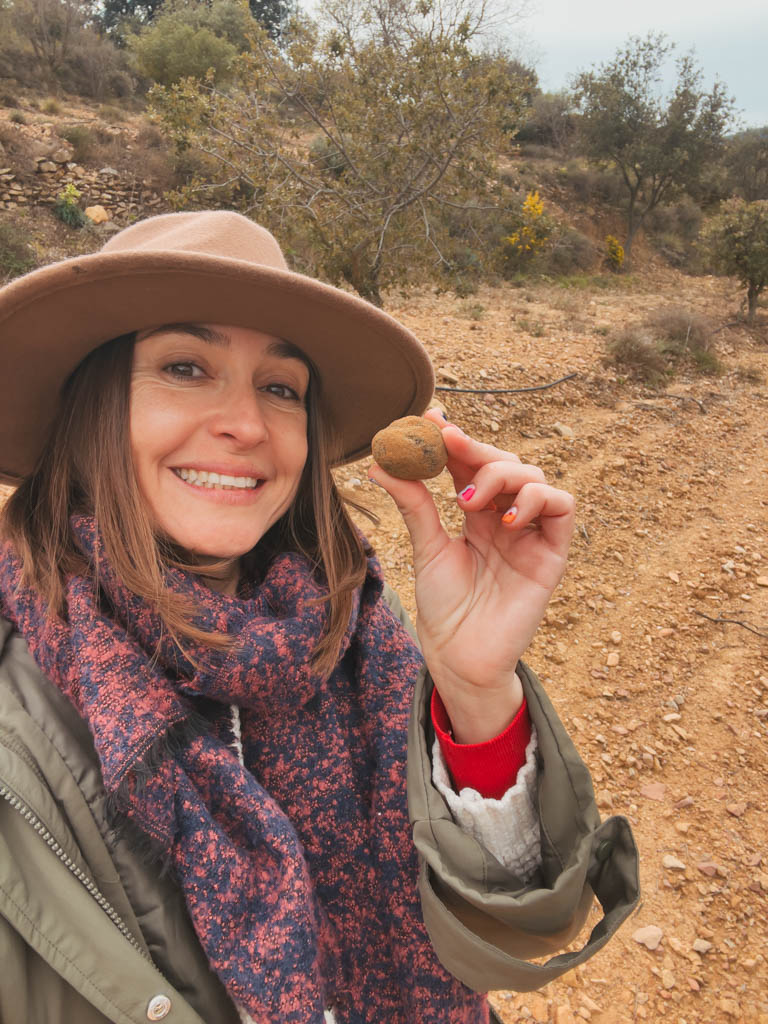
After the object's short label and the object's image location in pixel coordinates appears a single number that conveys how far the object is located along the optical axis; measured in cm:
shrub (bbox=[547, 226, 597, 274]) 1586
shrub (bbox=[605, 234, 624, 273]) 1758
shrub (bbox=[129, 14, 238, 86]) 1585
